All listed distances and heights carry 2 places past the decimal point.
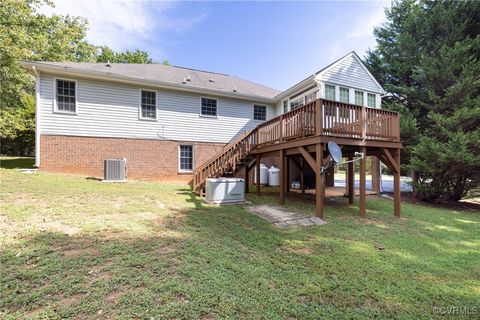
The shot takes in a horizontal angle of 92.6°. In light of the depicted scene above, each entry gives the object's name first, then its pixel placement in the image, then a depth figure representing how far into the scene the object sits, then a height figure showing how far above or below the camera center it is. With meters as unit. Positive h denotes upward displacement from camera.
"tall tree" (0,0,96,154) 13.27 +7.41
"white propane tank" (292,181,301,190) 12.50 -1.30
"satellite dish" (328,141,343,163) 5.83 +0.27
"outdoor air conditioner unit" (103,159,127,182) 9.60 -0.37
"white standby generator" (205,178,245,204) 7.54 -0.97
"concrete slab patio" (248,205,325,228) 5.77 -1.51
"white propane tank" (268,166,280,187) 12.71 -0.86
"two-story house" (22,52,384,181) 9.57 +2.53
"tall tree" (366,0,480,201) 9.94 +3.52
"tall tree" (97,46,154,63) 26.28 +12.33
